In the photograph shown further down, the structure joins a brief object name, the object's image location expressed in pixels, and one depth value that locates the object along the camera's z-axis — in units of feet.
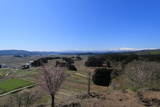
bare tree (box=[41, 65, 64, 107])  28.26
